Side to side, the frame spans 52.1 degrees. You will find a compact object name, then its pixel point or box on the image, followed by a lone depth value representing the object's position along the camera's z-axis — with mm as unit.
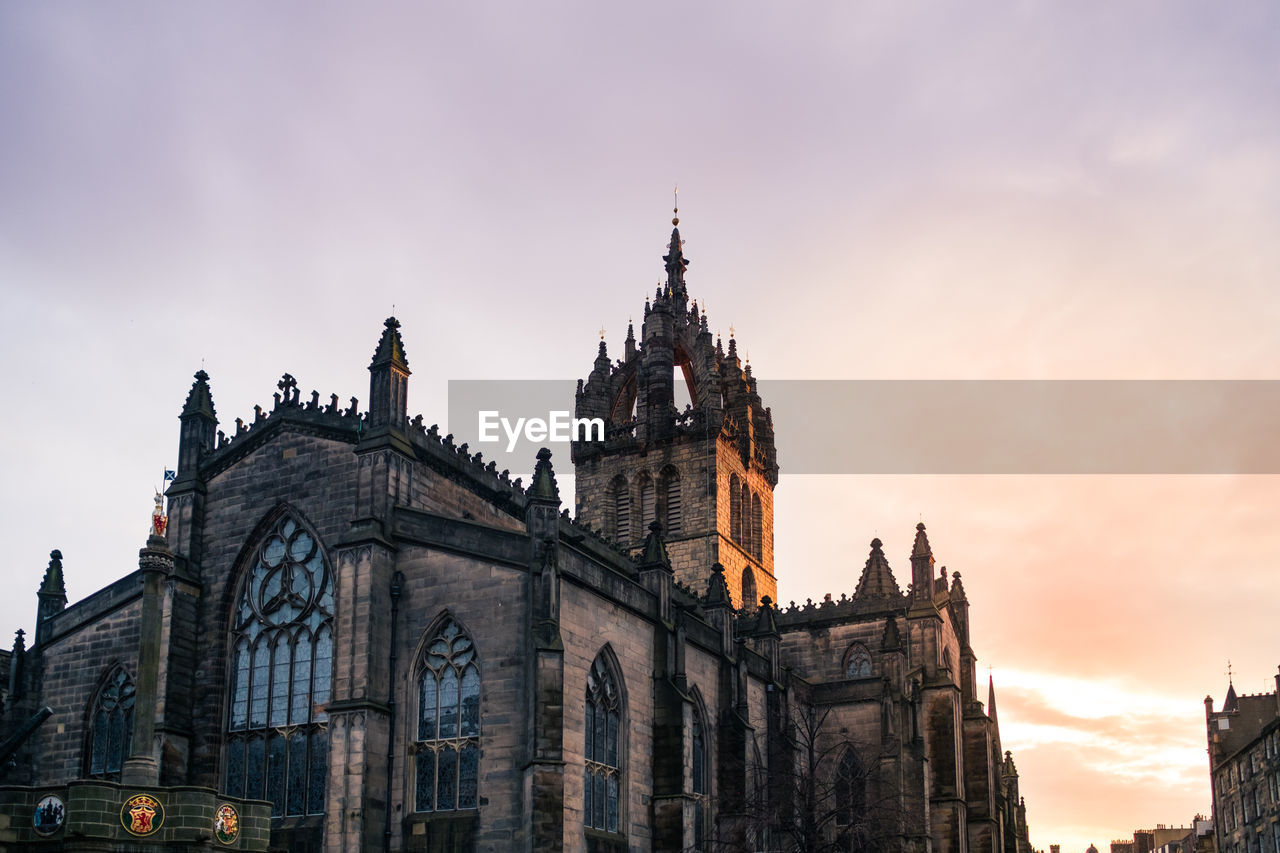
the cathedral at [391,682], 31016
